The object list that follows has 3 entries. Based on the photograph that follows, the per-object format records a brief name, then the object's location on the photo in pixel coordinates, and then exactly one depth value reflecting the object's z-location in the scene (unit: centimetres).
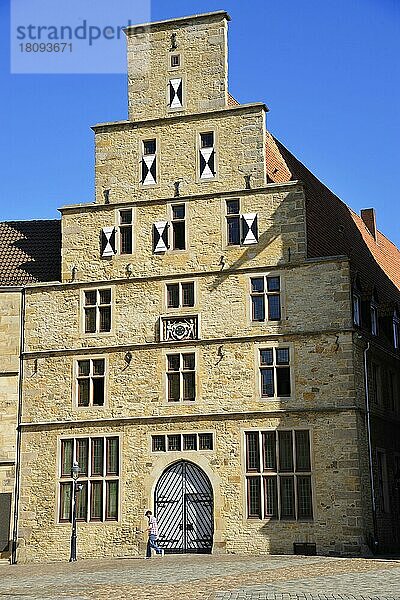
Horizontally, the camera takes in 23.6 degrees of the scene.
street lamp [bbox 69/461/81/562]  2620
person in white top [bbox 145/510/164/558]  2623
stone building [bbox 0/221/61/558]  2809
